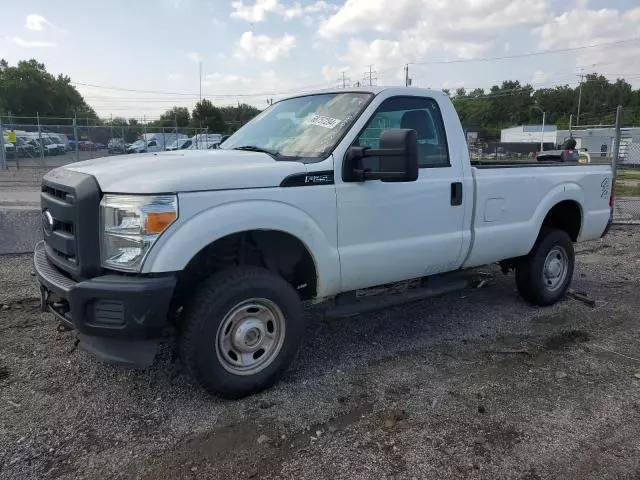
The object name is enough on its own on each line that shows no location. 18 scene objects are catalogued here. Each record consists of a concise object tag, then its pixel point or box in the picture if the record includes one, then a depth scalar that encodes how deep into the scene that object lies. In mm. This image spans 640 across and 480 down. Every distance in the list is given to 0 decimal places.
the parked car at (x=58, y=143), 26641
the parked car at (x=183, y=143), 24195
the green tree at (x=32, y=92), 61969
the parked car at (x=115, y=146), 25078
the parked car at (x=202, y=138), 24344
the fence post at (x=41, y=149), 22131
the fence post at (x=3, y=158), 22738
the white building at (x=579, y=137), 38656
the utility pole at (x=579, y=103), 96312
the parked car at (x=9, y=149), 24355
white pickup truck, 3074
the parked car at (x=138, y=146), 25428
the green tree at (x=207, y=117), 46875
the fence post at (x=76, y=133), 21472
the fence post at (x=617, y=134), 9672
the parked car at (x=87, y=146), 25503
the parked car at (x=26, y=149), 25503
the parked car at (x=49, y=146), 26316
